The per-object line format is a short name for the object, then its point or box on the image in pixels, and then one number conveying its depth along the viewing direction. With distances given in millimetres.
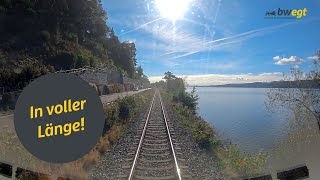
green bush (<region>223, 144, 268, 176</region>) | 5048
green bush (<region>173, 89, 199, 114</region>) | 17701
